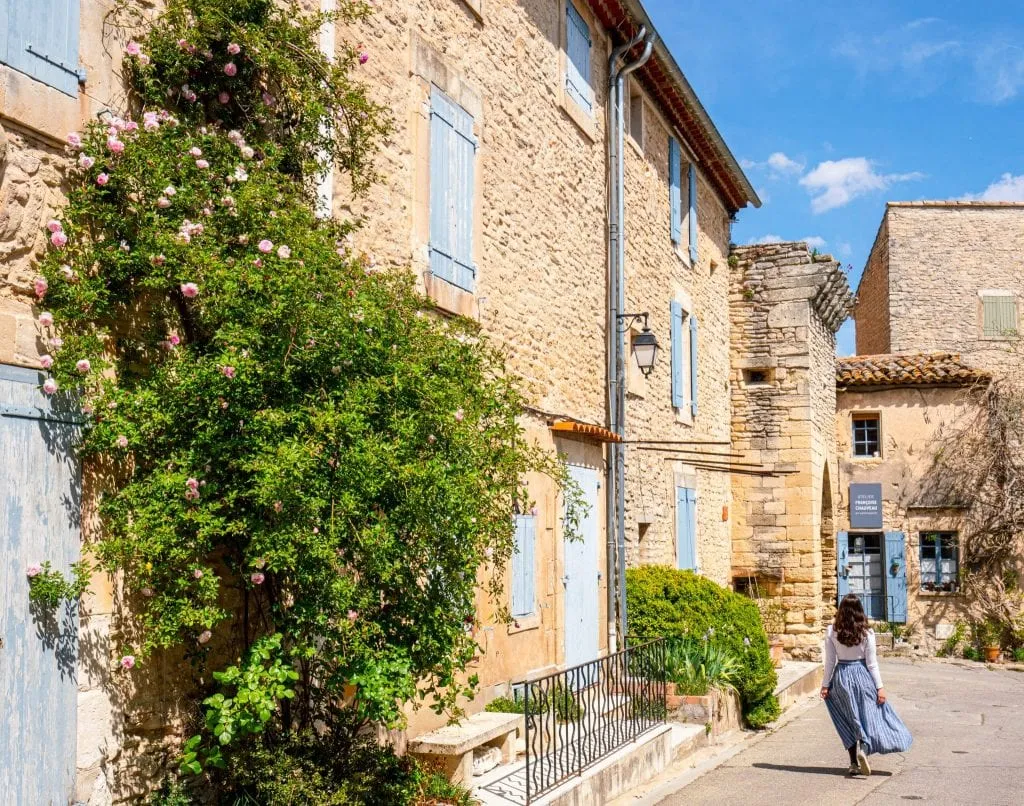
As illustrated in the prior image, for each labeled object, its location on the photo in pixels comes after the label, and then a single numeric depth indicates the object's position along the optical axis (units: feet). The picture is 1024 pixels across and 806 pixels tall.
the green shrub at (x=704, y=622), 37.32
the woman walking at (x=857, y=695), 28.48
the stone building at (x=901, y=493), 69.36
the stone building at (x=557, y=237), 25.82
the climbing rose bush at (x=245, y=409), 15.57
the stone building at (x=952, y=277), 82.33
